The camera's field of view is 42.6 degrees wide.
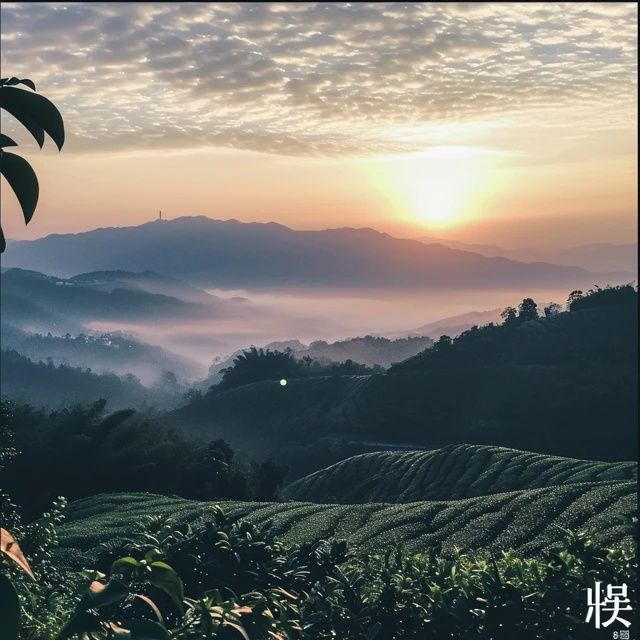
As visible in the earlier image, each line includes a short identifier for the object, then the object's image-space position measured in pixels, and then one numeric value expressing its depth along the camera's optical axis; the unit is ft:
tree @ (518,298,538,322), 425.69
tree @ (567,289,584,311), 422.82
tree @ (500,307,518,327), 411.70
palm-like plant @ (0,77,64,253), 12.90
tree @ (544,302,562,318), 429.38
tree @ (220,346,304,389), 457.27
